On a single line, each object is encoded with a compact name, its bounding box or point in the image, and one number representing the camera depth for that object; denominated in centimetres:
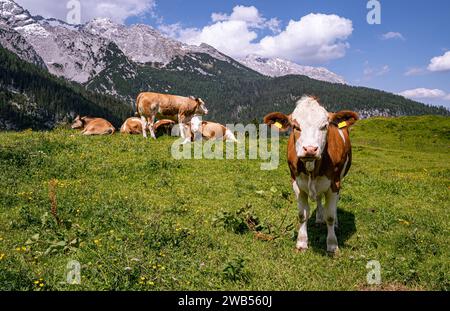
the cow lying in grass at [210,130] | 2581
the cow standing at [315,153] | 866
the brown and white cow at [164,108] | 2427
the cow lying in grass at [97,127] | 2577
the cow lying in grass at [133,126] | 2709
